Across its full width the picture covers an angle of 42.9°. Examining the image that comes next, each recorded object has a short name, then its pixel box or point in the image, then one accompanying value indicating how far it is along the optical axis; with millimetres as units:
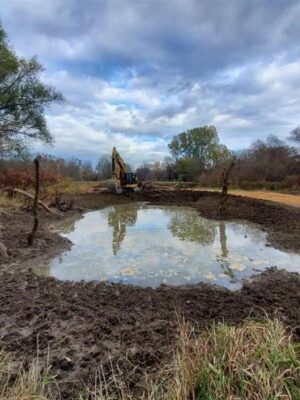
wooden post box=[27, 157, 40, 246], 9703
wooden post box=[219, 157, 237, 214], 15679
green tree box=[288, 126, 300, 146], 44153
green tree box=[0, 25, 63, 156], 20094
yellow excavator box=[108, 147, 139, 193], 28547
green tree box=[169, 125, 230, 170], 57972
